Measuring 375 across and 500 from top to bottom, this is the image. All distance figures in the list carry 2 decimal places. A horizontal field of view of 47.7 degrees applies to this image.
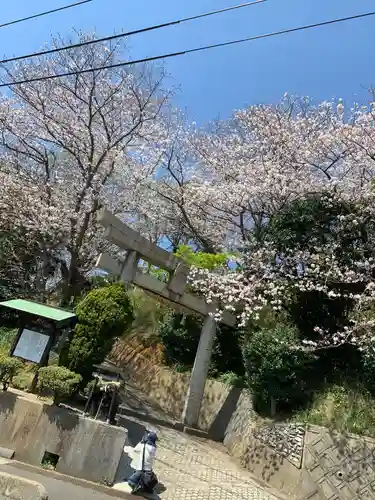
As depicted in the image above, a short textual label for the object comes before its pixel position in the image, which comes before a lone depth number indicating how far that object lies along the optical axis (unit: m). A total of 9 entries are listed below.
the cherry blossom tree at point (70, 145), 14.30
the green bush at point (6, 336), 14.02
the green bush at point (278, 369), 10.05
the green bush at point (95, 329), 8.88
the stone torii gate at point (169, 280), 11.06
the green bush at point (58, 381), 7.30
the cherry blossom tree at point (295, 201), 11.30
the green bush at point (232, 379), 13.30
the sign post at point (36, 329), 8.29
